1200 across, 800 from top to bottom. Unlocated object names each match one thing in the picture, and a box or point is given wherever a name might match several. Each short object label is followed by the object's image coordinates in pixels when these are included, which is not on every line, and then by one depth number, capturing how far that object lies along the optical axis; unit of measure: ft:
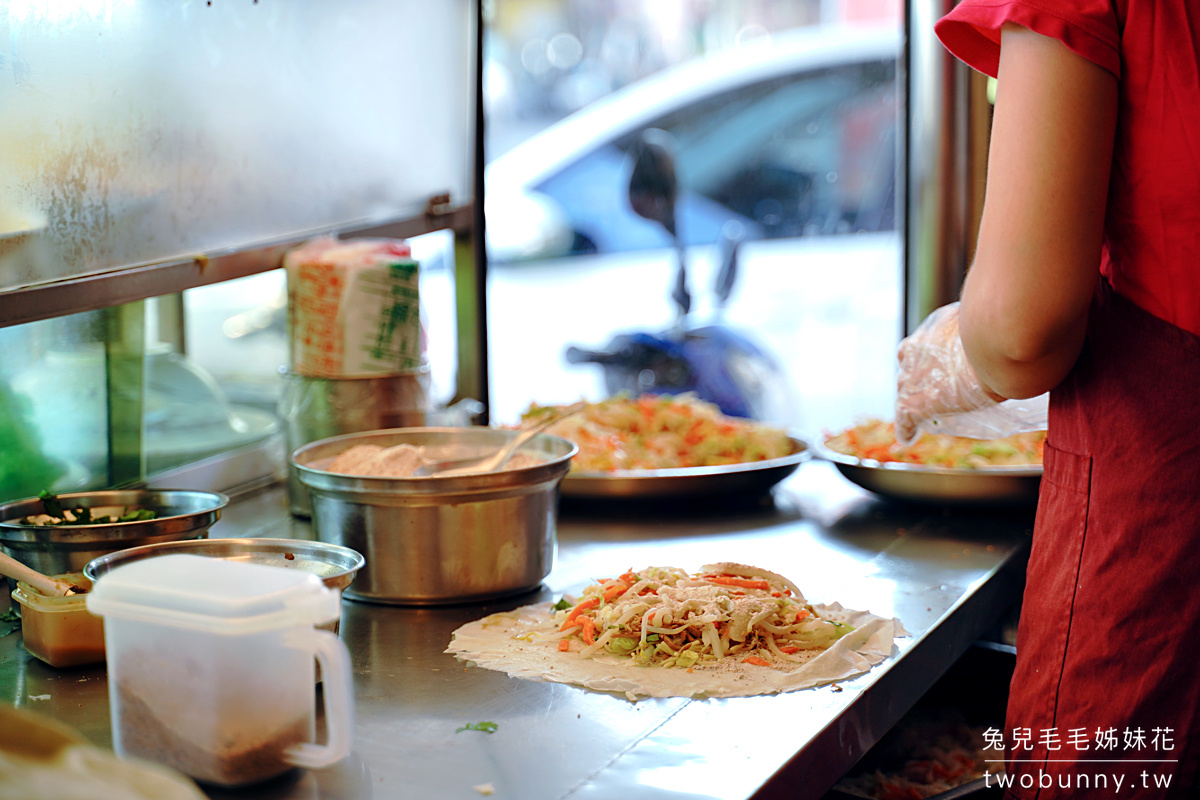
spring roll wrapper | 7.42
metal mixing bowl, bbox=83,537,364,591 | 7.47
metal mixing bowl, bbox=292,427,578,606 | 7.80
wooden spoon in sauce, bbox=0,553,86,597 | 7.44
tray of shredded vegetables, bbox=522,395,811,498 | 8.88
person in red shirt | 7.10
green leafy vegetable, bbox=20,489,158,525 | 7.80
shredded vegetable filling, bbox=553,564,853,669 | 7.55
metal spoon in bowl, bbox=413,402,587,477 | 8.09
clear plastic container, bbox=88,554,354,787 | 6.69
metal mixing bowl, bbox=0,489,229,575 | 7.59
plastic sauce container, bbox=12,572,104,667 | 7.43
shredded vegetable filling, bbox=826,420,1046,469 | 8.97
